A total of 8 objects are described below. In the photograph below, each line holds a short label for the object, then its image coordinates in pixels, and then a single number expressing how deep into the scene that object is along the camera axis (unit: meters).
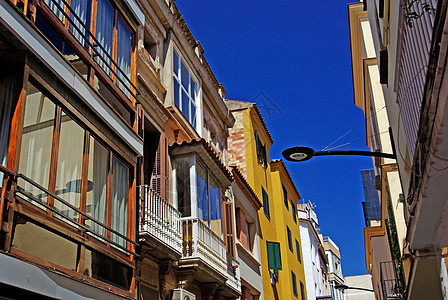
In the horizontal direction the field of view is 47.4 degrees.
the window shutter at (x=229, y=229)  16.80
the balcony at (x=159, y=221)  10.91
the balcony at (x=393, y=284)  14.85
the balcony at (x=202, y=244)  12.85
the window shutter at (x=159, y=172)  13.05
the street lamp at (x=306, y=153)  9.21
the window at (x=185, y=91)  15.59
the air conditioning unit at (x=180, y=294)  12.02
